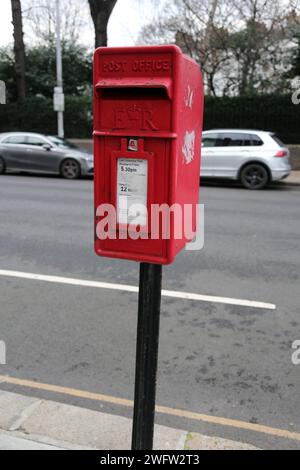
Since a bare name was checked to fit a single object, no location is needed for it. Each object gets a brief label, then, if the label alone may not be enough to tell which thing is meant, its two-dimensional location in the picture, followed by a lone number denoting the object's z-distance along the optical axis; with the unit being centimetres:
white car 1258
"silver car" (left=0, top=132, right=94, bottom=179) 1433
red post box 183
